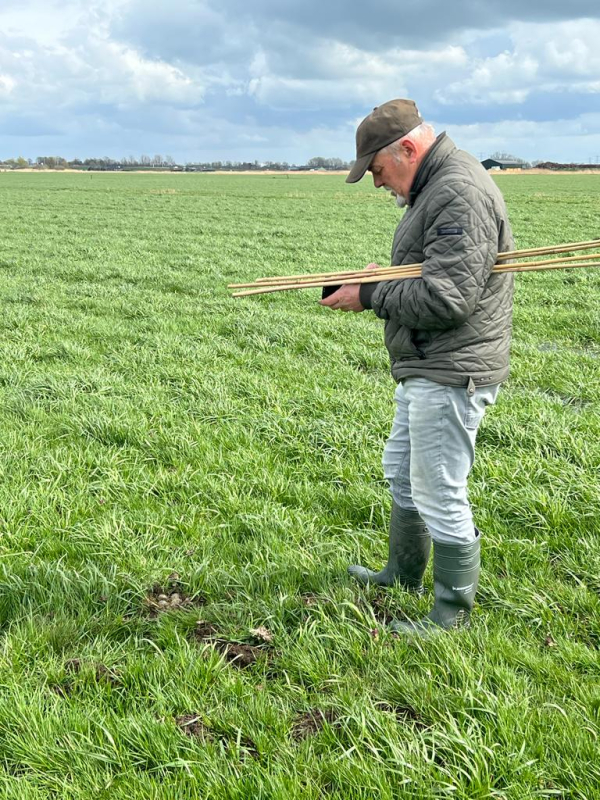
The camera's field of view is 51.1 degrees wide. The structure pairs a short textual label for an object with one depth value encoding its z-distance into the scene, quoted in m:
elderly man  2.62
